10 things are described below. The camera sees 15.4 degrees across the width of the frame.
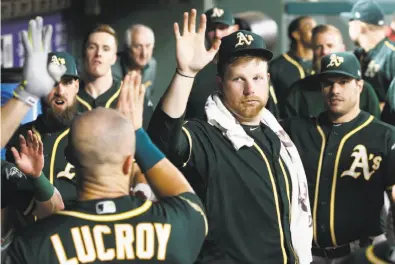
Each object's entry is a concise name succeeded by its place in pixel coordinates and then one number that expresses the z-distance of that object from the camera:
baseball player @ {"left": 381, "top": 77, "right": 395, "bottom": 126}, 8.94
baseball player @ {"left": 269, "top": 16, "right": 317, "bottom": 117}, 11.23
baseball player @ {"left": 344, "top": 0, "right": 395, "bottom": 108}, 10.72
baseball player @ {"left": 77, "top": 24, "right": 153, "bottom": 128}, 9.01
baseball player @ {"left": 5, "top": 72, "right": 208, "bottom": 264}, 5.10
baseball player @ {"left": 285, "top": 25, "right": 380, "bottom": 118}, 9.27
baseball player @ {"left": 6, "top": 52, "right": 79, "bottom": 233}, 7.67
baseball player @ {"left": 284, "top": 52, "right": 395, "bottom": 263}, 7.75
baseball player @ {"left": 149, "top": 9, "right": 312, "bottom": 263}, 6.41
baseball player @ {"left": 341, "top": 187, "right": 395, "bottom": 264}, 4.96
